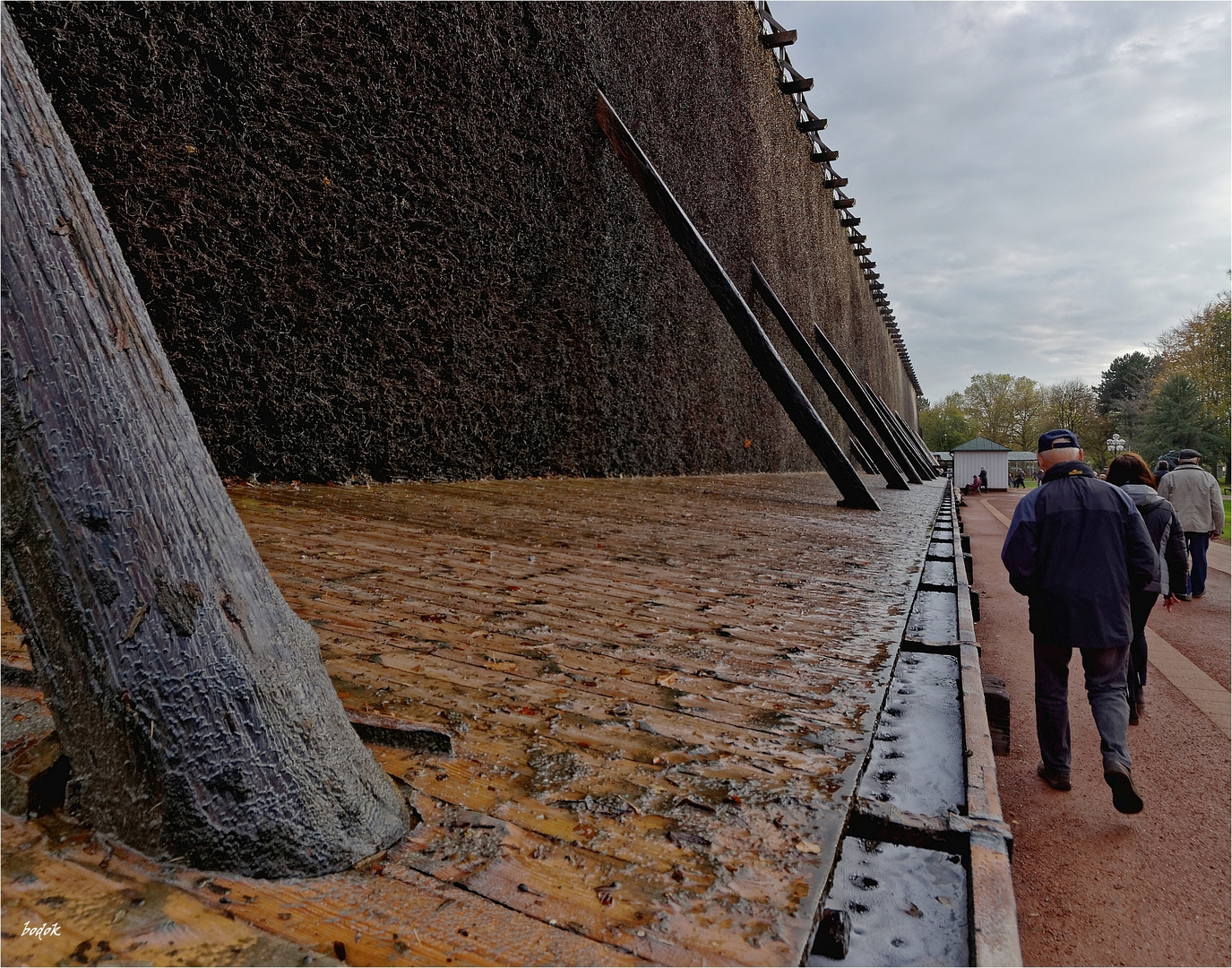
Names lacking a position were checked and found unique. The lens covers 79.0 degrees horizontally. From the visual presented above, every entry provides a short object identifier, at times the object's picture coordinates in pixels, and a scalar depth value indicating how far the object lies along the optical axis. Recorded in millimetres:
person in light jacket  9273
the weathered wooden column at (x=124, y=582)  939
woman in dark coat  5637
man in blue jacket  3650
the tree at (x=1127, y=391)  54656
